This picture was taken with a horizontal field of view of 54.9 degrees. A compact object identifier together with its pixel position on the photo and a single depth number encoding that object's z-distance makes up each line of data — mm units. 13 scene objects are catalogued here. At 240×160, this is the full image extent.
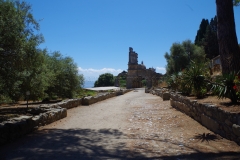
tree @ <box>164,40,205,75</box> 42969
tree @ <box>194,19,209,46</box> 53844
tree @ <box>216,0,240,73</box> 8742
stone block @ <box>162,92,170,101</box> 18453
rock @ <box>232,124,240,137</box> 5543
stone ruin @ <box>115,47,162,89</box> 54938
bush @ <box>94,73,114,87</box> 80031
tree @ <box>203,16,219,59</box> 47344
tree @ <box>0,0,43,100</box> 9953
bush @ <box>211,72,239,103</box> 7496
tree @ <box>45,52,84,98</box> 22141
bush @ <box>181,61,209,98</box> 11359
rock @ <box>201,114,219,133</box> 6976
